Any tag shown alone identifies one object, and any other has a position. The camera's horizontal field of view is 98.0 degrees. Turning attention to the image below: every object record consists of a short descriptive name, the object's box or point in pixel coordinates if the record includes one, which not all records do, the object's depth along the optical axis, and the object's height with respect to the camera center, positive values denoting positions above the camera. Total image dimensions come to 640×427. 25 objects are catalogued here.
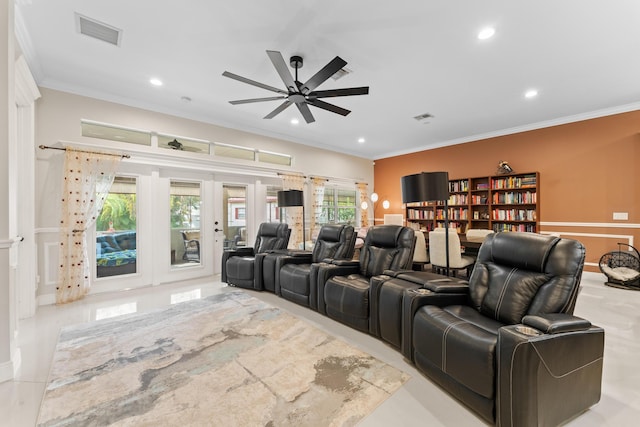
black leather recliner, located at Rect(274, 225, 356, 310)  3.50 -0.70
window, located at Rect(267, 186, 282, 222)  6.33 +0.22
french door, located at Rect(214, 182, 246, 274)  5.50 -0.05
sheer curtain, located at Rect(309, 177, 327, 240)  7.01 +0.35
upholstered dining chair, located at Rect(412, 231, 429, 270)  4.70 -0.67
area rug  1.70 -1.21
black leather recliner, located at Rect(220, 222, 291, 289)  4.37 -0.70
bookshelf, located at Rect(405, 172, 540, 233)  5.64 +0.15
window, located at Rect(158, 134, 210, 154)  4.89 +1.33
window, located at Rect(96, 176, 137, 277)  4.31 -0.23
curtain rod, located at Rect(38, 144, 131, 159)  3.70 +0.95
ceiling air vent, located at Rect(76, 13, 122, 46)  2.70 +1.89
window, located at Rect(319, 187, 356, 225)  7.63 +0.21
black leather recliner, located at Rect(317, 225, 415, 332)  2.85 -0.70
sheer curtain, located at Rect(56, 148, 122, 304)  3.85 +0.01
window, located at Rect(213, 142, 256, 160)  5.55 +1.32
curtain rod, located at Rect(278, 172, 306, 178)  6.36 +0.95
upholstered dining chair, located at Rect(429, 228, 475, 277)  4.20 -0.62
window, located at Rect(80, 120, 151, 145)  4.19 +1.34
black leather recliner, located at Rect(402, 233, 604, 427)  1.43 -0.75
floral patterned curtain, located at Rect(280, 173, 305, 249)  6.49 -0.05
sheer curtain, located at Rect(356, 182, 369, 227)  8.28 +0.42
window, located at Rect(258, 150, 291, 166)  6.20 +1.32
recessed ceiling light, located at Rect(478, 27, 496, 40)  2.79 +1.82
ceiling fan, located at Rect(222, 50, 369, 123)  2.57 +1.36
